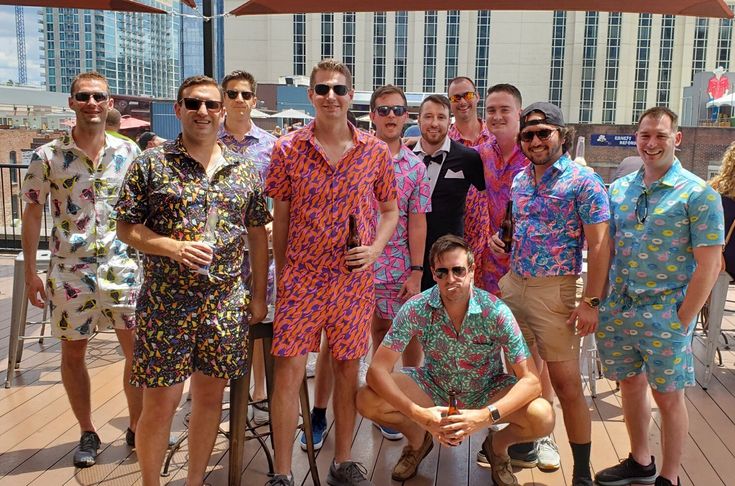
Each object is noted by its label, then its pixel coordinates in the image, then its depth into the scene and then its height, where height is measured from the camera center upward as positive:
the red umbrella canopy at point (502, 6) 4.45 +1.07
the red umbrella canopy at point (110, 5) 4.95 +1.11
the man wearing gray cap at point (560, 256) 3.08 -0.43
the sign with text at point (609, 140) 37.03 +1.35
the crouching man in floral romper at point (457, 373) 3.00 -1.00
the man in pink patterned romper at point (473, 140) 4.05 +0.14
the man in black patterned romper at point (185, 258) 2.73 -0.41
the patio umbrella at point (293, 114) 33.22 +2.25
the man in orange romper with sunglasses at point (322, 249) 3.08 -0.41
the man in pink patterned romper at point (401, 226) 3.74 -0.36
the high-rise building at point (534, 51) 57.44 +9.75
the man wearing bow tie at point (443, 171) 3.89 -0.05
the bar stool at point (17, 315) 4.75 -1.14
